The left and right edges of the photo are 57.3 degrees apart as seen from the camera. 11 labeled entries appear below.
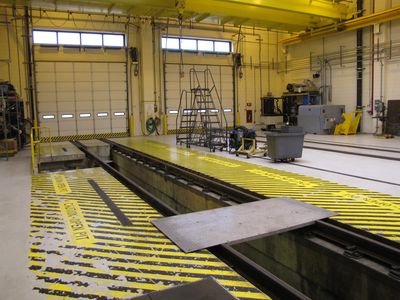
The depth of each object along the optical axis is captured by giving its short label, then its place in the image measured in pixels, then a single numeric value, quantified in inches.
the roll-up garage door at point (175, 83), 761.6
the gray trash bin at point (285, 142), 350.7
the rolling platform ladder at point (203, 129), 474.7
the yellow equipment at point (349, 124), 647.8
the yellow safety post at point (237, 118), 829.2
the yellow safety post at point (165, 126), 753.0
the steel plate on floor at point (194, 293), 105.1
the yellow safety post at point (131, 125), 732.0
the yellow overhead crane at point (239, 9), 472.4
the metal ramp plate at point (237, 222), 147.3
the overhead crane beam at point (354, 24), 588.3
